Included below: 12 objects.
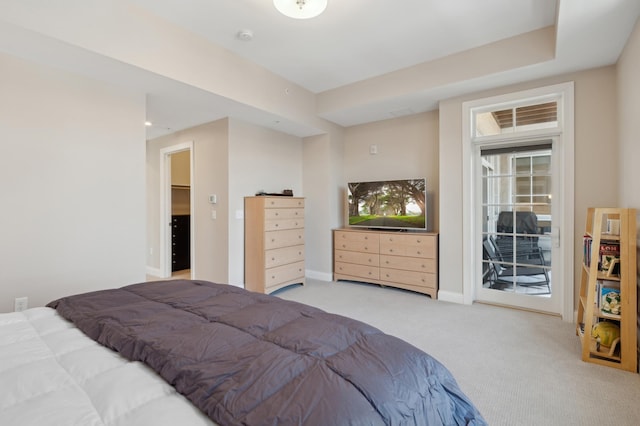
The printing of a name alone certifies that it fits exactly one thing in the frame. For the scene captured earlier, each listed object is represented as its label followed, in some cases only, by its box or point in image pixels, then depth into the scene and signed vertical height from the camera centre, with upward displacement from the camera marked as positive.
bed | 0.86 -0.54
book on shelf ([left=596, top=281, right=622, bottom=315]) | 2.31 -0.67
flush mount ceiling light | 2.16 +1.44
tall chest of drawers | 4.02 -0.42
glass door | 3.38 -0.17
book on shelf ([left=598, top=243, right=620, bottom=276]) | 2.34 -0.37
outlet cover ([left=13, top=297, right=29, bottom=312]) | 2.34 -0.70
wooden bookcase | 2.23 -0.64
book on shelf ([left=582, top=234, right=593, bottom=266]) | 2.60 -0.33
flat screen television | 4.20 +0.09
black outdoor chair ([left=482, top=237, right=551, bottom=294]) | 3.42 -0.66
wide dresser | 3.98 -0.66
